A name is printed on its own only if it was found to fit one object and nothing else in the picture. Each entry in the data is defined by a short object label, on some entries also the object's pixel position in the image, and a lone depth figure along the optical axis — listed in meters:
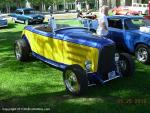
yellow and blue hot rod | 4.87
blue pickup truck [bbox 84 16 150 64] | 6.86
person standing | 6.60
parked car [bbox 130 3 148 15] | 22.99
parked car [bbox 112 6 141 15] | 22.55
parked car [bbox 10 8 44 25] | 17.06
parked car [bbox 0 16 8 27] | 15.06
